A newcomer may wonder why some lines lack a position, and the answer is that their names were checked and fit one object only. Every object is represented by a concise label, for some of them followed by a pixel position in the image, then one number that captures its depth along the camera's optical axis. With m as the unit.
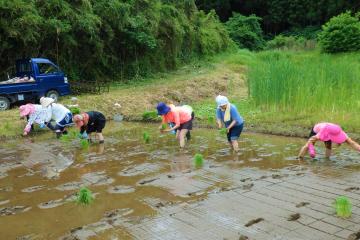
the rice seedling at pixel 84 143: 8.78
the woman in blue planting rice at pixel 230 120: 7.89
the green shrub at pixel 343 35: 25.25
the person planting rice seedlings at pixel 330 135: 6.77
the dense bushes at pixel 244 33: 34.84
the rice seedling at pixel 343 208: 4.48
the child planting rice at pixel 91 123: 8.93
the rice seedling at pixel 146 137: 9.19
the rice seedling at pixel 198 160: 6.99
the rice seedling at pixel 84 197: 5.23
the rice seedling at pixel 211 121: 11.48
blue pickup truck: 13.35
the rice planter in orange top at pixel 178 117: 8.34
